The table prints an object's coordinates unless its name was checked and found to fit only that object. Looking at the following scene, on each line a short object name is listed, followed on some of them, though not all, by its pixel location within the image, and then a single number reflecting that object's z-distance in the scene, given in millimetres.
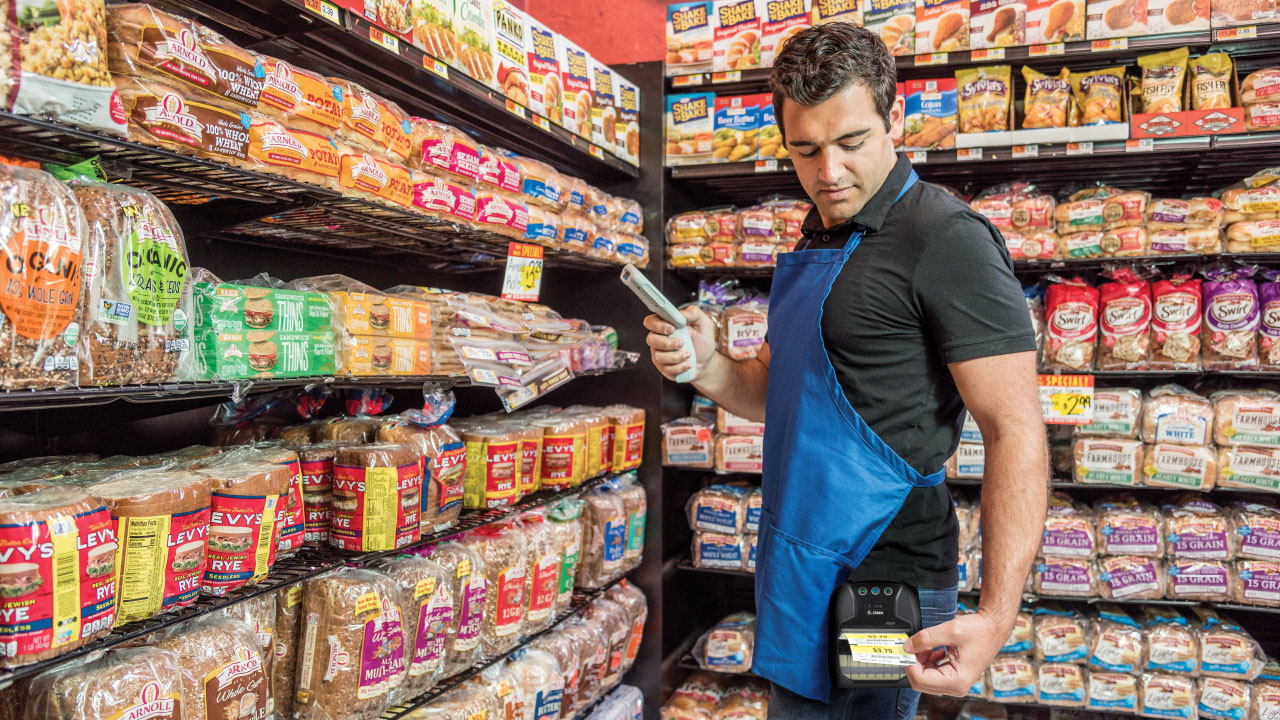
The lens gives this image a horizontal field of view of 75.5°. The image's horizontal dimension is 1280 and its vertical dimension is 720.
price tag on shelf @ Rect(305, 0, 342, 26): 1703
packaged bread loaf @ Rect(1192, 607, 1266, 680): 2943
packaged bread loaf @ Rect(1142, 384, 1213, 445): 2967
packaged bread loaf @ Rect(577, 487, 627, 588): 2922
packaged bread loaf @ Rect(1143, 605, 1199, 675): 2980
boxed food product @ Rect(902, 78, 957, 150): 3111
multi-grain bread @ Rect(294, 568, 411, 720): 1760
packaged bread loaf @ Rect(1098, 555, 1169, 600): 3027
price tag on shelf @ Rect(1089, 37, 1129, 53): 2896
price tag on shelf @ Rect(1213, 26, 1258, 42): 2781
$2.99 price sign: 3021
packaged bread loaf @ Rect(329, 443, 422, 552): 1857
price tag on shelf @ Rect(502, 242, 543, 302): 2533
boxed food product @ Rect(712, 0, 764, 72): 3270
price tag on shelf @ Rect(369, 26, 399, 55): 1906
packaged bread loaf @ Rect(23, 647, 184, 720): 1275
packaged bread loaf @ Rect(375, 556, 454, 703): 1978
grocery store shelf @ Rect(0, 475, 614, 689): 1229
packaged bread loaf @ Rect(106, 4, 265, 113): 1350
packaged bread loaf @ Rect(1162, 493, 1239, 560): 2969
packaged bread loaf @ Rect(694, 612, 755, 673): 3352
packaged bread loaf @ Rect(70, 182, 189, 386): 1295
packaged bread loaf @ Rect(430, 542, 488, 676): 2178
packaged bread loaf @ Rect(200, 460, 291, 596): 1543
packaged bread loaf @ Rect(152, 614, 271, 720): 1460
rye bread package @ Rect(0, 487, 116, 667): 1152
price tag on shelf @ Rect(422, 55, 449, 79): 2117
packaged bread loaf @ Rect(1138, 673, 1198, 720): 2969
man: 1477
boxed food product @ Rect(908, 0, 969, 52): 3039
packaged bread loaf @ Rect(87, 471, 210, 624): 1368
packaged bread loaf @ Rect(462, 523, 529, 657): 2355
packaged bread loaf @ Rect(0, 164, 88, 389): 1157
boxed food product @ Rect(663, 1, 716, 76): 3340
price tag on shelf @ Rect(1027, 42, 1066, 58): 2945
